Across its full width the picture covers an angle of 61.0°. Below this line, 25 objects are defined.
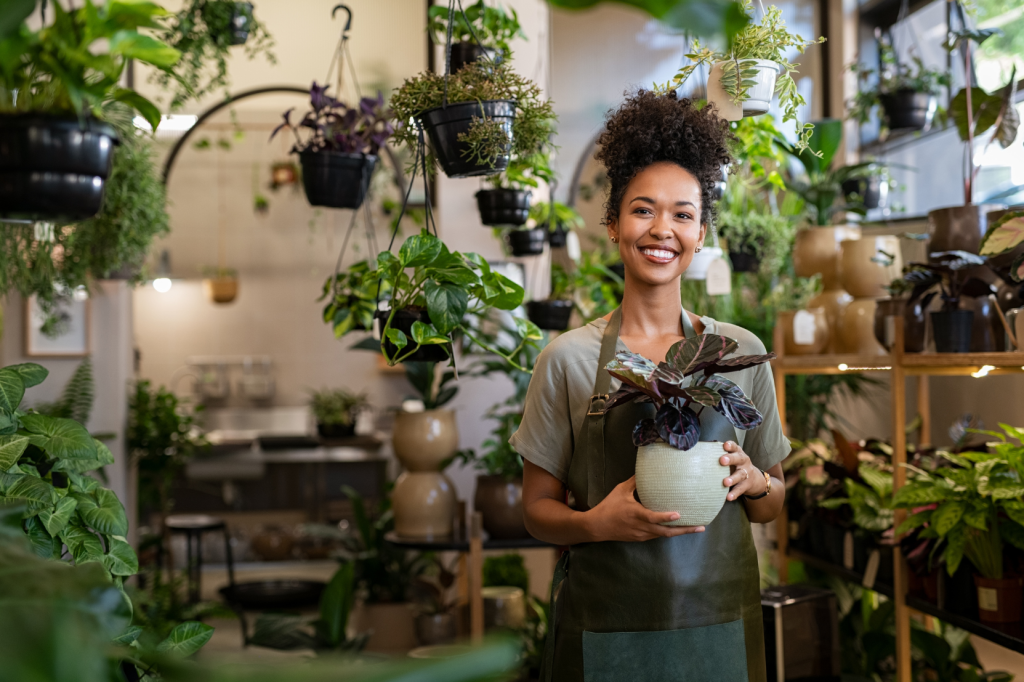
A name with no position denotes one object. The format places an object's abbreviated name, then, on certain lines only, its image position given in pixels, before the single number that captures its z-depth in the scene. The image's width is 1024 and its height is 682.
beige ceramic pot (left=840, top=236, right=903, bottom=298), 2.67
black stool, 4.47
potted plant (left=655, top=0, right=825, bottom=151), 1.71
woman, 1.36
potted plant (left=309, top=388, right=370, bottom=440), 5.76
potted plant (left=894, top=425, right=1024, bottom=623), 1.97
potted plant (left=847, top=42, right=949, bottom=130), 3.73
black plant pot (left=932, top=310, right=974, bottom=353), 2.10
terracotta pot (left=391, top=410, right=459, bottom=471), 3.10
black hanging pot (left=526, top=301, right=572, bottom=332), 3.03
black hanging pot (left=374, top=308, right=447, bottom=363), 1.91
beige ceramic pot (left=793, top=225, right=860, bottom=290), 2.92
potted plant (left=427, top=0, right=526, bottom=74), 2.33
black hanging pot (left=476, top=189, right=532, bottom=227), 2.55
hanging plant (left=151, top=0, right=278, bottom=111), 2.89
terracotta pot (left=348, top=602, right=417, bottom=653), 3.73
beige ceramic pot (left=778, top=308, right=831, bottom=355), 2.80
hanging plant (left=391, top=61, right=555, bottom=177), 1.75
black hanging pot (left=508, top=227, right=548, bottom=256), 3.08
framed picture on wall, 4.10
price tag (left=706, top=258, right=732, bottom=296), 2.61
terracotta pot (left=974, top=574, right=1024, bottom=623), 1.97
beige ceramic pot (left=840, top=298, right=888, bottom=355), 2.69
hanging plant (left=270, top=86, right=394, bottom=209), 2.41
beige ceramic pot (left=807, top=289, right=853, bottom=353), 2.88
